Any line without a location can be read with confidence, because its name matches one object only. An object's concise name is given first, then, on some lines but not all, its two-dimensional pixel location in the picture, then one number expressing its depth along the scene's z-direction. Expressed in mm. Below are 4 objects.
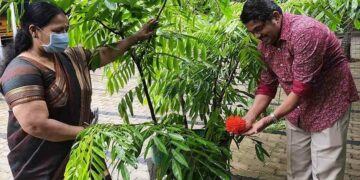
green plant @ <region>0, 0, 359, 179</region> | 1360
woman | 1521
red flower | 1730
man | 1778
